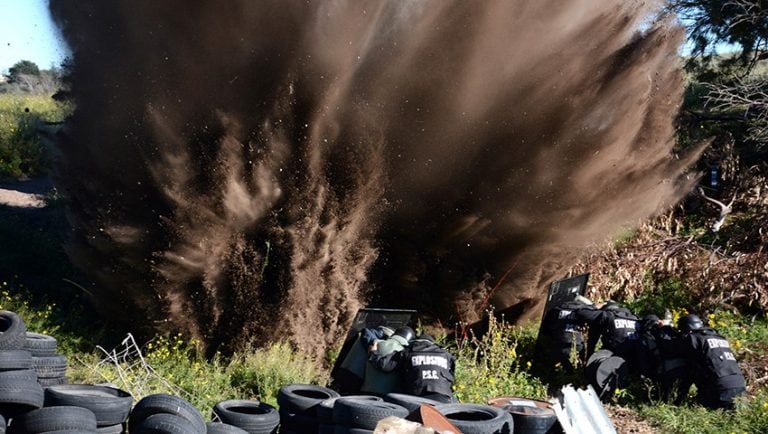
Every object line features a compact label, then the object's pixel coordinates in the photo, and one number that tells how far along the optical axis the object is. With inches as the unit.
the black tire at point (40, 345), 350.0
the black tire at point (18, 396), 294.2
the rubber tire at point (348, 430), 300.4
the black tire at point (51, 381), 343.0
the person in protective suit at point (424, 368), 363.3
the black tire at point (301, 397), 338.6
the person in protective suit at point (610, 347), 427.2
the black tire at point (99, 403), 306.3
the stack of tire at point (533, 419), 331.0
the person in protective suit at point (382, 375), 384.2
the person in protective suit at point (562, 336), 464.1
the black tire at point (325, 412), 318.3
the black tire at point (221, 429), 306.0
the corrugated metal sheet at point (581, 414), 300.0
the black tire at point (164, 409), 294.7
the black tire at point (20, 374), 301.6
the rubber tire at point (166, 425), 284.0
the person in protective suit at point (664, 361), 421.7
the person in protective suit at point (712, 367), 403.5
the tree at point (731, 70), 708.7
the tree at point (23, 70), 1668.3
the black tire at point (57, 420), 288.7
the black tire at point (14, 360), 309.6
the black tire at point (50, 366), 342.6
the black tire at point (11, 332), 327.6
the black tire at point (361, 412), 301.0
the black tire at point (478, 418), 306.0
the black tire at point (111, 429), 303.9
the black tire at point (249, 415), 325.7
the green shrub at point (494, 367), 433.7
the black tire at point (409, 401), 322.3
